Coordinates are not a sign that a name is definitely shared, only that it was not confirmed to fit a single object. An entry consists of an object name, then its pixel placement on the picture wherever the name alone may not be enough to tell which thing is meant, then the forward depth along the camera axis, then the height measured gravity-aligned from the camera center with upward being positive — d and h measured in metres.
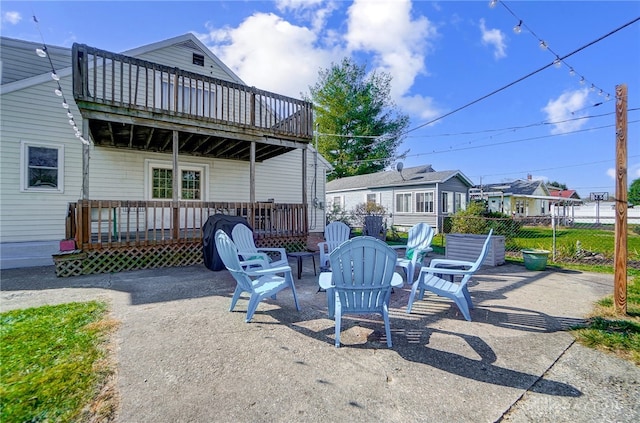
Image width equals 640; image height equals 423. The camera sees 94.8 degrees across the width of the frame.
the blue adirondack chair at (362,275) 2.85 -0.62
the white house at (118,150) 6.26 +1.69
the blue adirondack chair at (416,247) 4.79 -0.63
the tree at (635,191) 48.83 +3.77
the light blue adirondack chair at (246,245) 4.66 -0.57
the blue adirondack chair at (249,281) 3.35 -0.84
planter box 6.93 -0.87
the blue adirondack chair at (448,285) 3.42 -0.91
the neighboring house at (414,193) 16.03 +1.13
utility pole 3.60 +0.13
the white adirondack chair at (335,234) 5.73 -0.45
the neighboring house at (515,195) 24.15 +1.34
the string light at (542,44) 5.04 +3.10
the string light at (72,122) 4.61 +2.17
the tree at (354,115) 23.16 +7.72
